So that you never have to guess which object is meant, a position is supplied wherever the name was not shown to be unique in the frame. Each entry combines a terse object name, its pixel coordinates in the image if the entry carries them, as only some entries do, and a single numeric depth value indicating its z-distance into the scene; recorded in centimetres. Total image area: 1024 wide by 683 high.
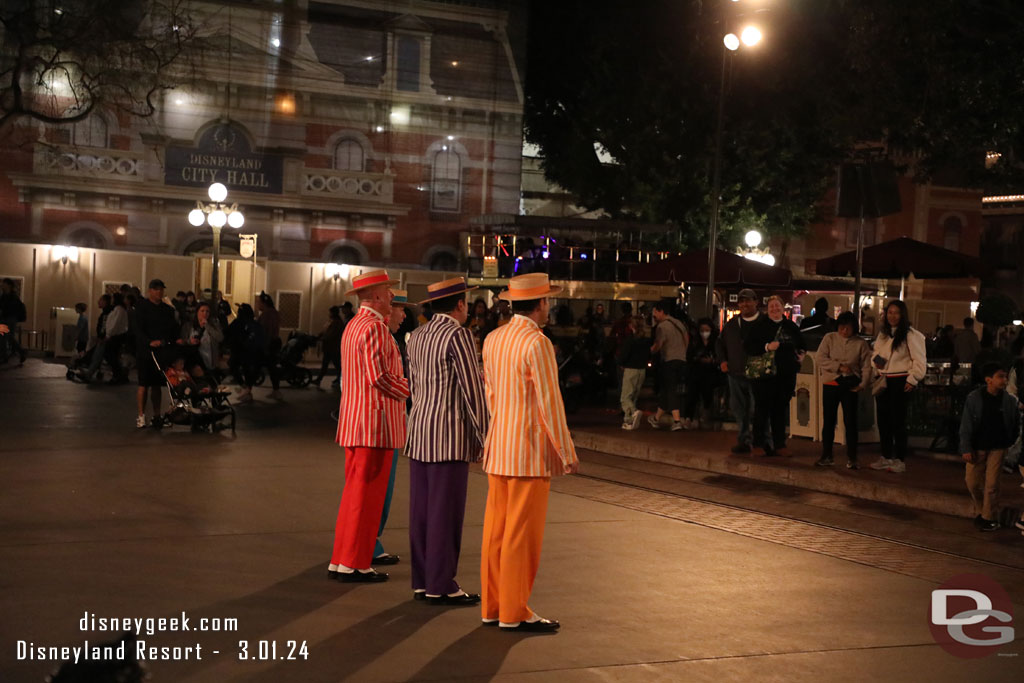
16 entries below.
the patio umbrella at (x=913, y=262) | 1747
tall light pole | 1762
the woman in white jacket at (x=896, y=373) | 1272
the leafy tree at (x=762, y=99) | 1694
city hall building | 3369
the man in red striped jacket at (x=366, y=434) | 761
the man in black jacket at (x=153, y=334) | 1558
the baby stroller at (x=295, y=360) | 2398
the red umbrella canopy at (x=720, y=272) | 2012
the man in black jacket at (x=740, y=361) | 1388
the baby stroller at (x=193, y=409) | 1541
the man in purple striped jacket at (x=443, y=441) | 705
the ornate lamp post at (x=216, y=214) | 2404
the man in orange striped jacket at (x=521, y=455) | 656
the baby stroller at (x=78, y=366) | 2342
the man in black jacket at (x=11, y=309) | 2522
